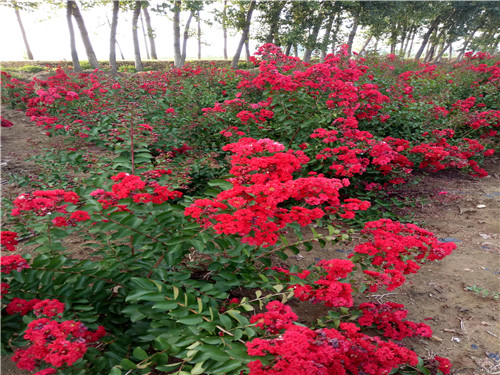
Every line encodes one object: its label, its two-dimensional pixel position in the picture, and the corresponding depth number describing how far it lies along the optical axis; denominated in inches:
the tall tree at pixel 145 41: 925.8
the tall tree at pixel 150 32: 494.6
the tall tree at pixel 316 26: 655.8
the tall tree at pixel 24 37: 723.2
